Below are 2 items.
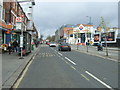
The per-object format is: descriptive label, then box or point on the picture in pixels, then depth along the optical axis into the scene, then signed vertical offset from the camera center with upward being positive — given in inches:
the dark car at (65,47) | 1089.4 -30.6
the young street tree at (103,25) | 752.4 +81.0
